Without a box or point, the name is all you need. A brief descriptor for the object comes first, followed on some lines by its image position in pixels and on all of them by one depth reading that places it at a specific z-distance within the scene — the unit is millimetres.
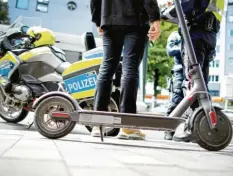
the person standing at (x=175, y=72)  4282
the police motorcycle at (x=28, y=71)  4973
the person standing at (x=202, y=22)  3330
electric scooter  2723
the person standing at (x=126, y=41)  3031
